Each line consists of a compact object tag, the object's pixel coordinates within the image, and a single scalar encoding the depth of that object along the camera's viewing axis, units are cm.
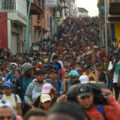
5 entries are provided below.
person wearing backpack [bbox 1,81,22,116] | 1218
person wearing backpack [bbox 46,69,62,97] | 1511
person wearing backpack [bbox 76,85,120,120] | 716
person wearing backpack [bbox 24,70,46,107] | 1315
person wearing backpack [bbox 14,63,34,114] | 1420
